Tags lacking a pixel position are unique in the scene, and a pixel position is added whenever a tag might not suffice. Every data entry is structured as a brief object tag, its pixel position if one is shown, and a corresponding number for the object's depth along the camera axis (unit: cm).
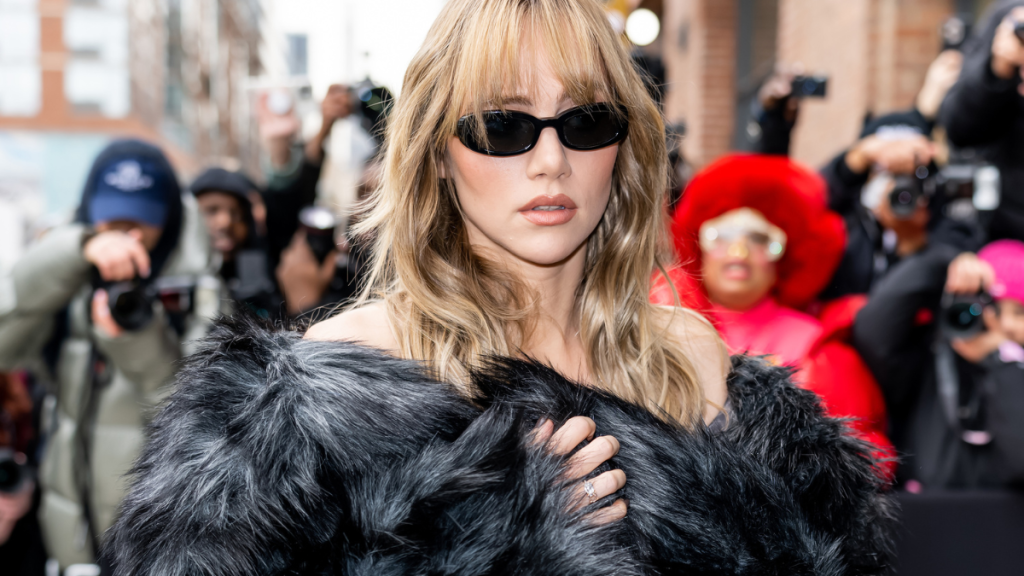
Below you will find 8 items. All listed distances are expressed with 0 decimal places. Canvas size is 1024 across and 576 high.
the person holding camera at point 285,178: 411
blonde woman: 122
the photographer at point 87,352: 288
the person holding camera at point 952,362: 275
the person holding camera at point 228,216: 383
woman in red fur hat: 294
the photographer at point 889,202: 323
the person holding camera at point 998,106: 286
